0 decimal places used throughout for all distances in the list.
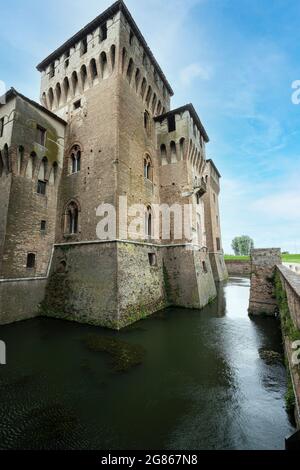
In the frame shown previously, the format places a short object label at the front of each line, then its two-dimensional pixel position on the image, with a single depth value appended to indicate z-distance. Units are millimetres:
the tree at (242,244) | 91119
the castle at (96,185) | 11078
